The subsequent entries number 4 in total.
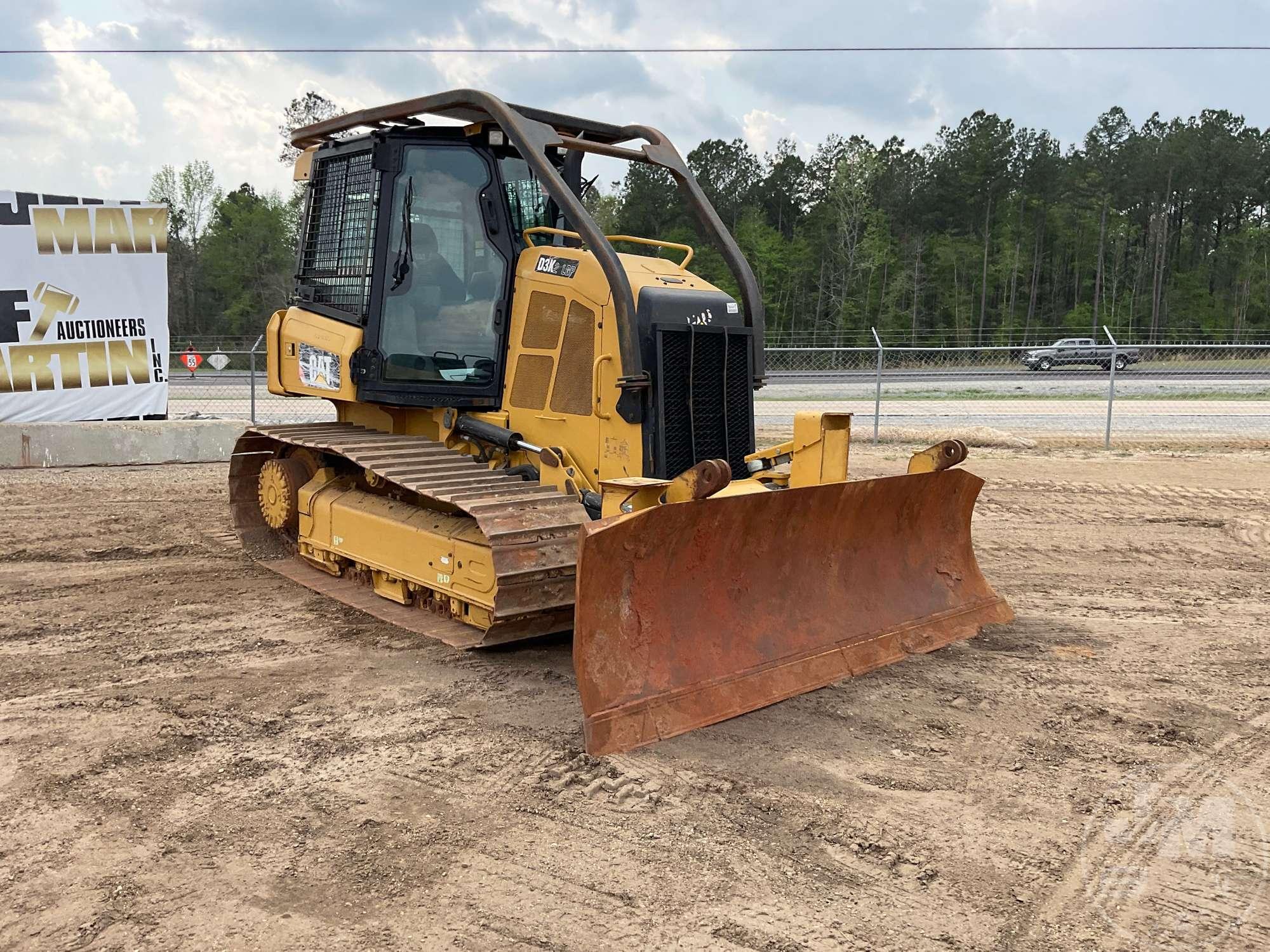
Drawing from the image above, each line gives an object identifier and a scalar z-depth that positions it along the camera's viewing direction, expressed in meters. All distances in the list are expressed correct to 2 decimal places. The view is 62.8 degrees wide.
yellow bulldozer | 4.59
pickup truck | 26.72
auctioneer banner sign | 12.16
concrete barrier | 12.13
